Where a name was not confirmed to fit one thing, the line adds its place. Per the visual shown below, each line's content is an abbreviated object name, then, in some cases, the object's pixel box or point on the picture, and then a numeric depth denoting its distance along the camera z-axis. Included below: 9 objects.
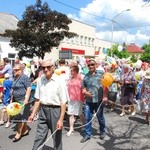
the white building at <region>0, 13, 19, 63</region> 17.42
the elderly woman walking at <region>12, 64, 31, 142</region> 3.79
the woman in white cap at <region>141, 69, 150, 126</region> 4.75
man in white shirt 2.82
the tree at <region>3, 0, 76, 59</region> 15.47
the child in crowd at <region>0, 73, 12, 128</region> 4.66
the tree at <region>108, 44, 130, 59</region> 30.49
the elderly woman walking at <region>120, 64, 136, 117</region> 5.48
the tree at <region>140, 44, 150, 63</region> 39.09
